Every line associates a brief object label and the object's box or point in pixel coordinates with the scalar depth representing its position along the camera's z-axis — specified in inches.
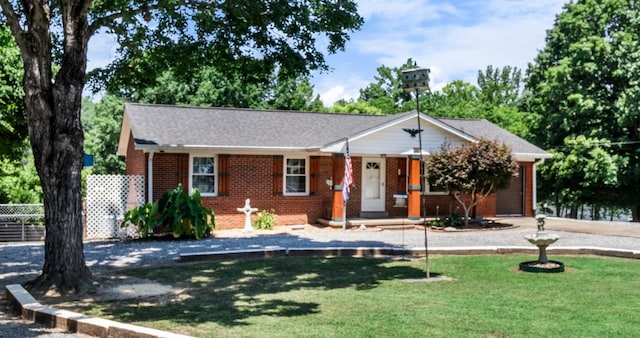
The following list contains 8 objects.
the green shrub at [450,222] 775.7
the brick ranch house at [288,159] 738.2
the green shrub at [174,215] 640.4
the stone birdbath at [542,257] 438.0
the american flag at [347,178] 731.4
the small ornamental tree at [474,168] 731.4
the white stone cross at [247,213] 735.7
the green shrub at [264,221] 759.1
